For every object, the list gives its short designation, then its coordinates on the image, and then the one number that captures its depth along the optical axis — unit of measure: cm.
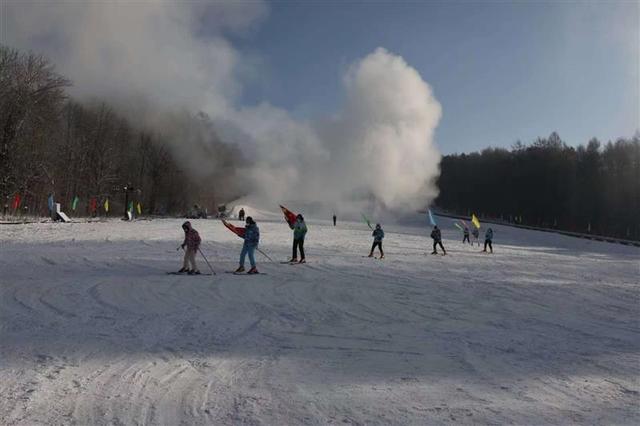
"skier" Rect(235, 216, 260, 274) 1395
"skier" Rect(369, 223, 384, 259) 2046
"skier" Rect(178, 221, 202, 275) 1316
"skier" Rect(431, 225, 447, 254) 2372
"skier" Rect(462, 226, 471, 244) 3443
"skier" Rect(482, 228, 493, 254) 2694
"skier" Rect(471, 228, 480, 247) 3624
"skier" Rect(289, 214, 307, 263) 1689
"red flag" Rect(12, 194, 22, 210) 3751
